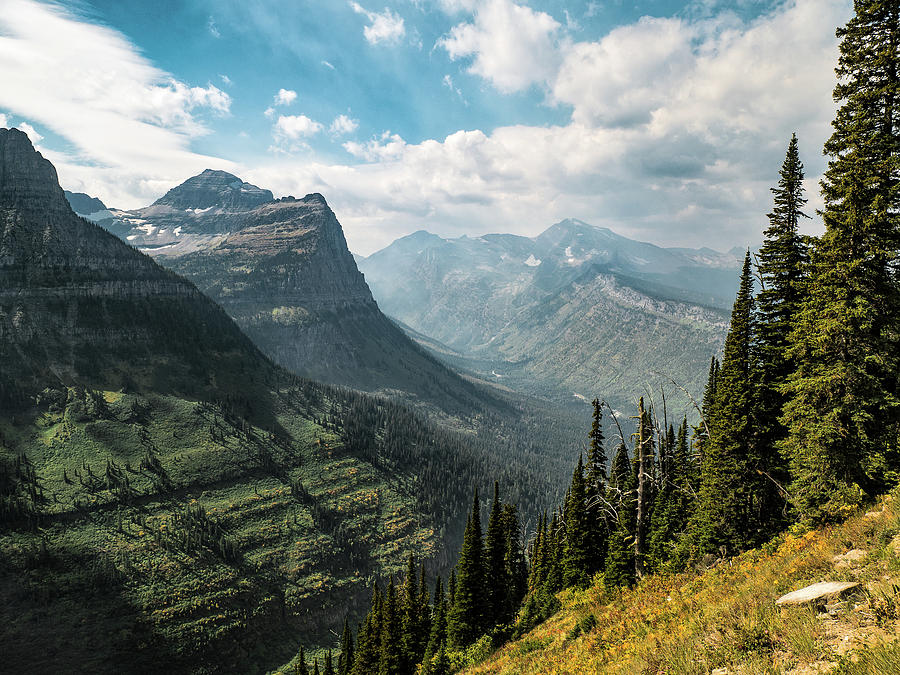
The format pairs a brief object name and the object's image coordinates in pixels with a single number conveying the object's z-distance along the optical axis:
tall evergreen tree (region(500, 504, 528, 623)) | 67.62
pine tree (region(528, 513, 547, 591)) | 67.06
